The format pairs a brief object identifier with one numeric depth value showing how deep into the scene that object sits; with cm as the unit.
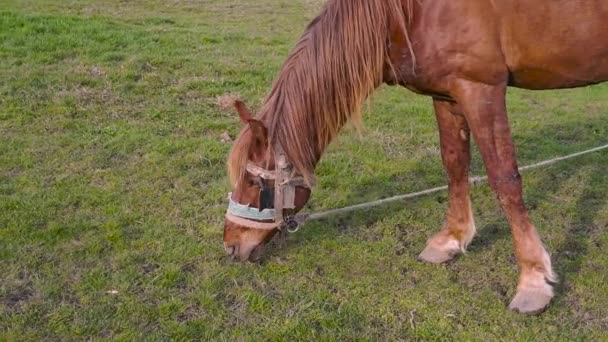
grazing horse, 282
